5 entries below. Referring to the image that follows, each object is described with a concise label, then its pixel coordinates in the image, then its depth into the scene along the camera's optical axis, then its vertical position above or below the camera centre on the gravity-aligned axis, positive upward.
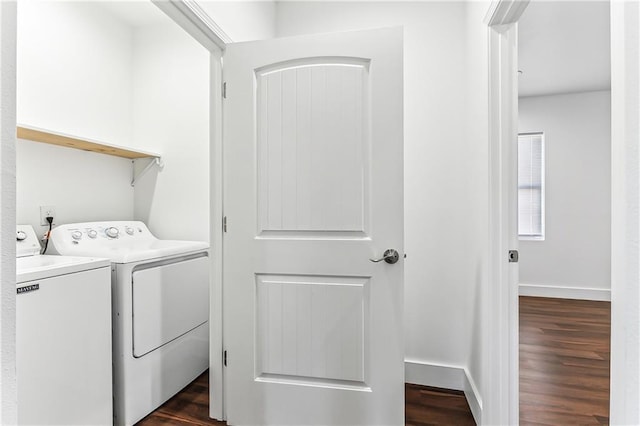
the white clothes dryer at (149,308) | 1.67 -0.55
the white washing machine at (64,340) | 1.27 -0.55
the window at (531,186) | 4.26 +0.34
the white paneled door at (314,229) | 1.54 -0.08
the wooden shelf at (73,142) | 1.71 +0.41
